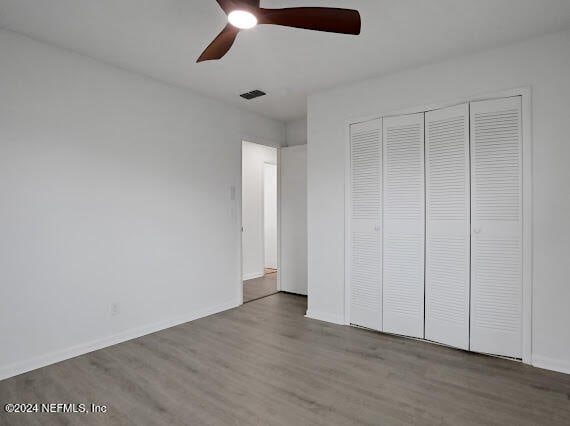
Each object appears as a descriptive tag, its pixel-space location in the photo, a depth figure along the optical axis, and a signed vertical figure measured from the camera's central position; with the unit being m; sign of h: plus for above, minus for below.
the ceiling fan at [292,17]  1.65 +0.98
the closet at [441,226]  2.67 -0.16
